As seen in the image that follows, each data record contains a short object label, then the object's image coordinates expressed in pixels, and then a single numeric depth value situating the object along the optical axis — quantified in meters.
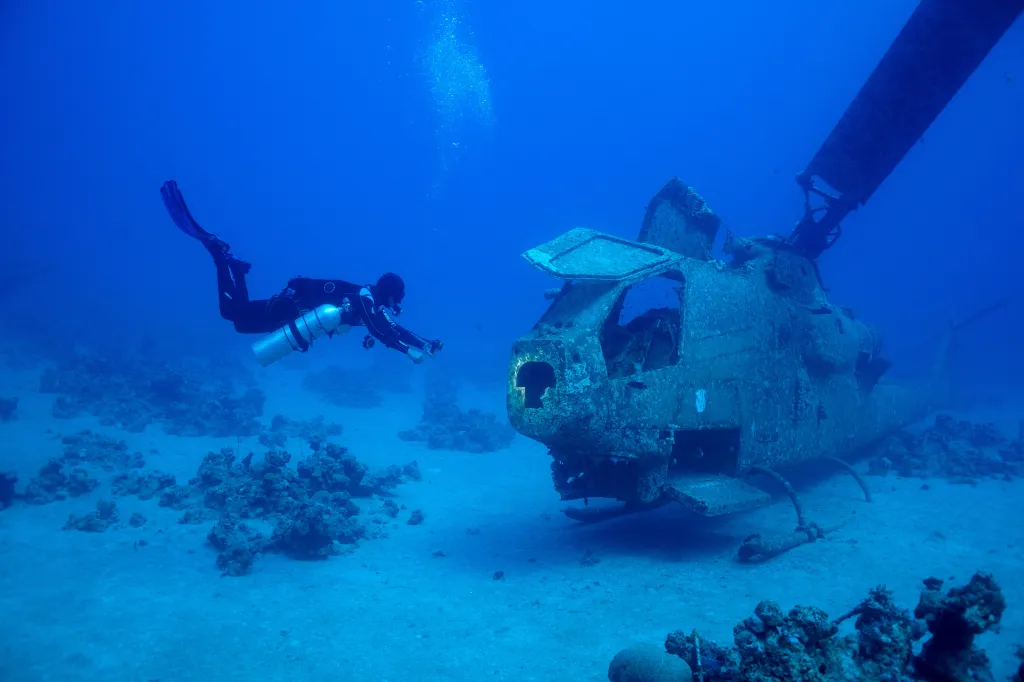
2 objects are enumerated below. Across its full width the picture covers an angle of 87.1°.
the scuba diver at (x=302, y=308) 7.06
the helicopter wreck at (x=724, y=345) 6.36
